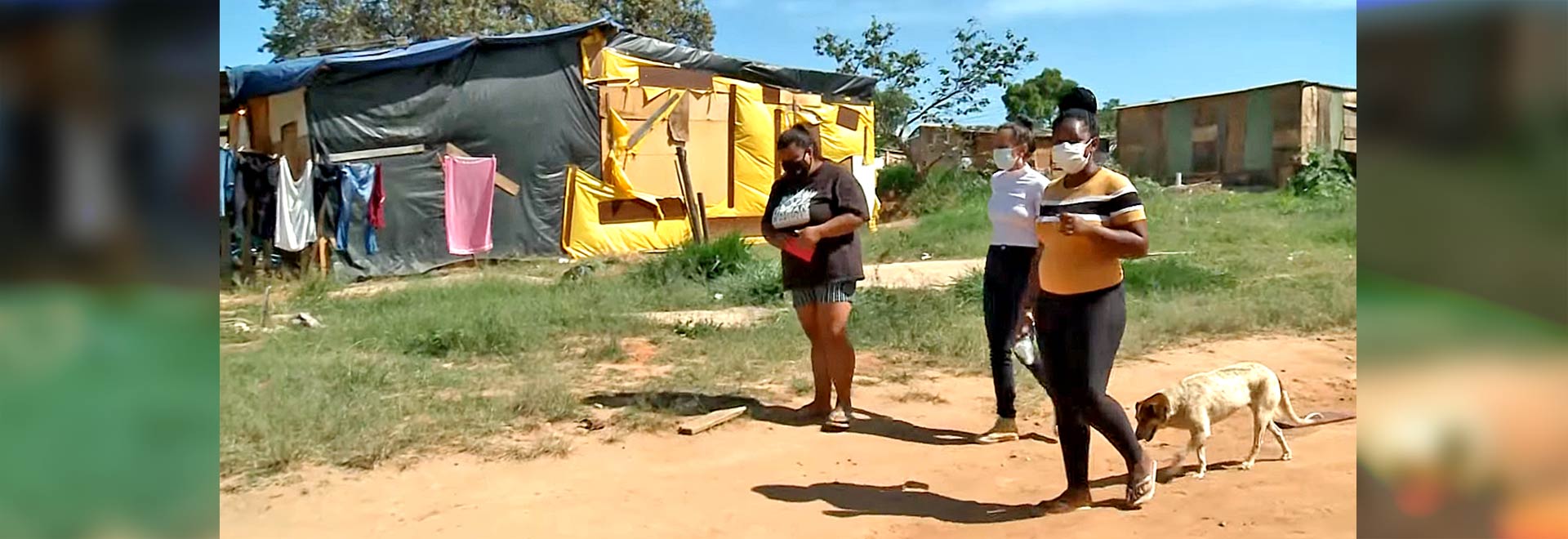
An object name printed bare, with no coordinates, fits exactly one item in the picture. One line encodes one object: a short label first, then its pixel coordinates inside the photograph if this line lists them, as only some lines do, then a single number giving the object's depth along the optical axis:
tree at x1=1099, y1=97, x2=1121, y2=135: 37.98
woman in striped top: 3.98
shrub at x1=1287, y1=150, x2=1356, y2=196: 24.27
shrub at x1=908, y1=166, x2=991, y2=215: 23.94
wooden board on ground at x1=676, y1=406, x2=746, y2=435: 5.74
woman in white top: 5.29
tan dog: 4.68
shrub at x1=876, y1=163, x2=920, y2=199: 25.38
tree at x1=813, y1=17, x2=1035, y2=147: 36.03
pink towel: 14.45
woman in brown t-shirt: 5.66
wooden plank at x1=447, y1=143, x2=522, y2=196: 14.91
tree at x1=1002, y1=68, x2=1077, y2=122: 44.31
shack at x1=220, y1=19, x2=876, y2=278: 13.77
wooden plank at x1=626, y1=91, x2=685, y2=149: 16.28
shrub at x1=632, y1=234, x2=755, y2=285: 12.03
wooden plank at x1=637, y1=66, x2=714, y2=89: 16.42
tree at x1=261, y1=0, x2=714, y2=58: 31.42
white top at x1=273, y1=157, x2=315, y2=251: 12.86
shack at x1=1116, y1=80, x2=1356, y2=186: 27.16
